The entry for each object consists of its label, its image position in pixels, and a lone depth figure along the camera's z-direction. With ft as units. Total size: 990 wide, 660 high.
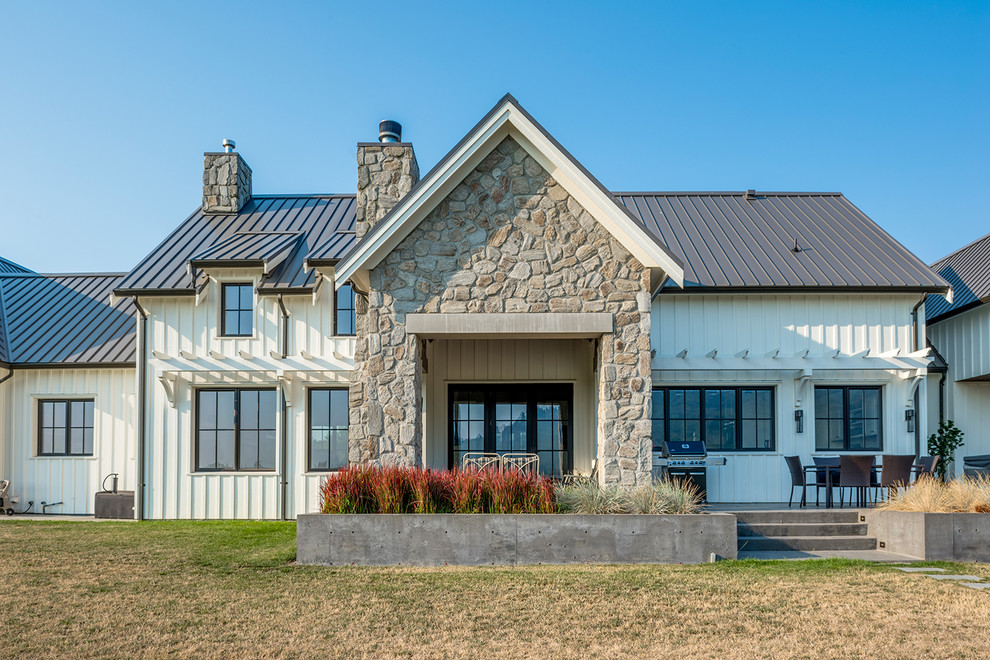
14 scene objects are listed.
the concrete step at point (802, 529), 34.86
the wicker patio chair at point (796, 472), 41.47
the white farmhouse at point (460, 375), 47.09
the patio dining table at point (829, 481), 39.42
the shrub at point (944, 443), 49.39
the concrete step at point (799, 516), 35.53
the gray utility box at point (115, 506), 49.96
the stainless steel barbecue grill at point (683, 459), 44.47
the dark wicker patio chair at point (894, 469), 37.70
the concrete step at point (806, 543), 34.01
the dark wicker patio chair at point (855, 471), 38.19
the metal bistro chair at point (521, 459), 45.19
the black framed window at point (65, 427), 53.26
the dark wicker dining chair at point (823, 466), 41.42
